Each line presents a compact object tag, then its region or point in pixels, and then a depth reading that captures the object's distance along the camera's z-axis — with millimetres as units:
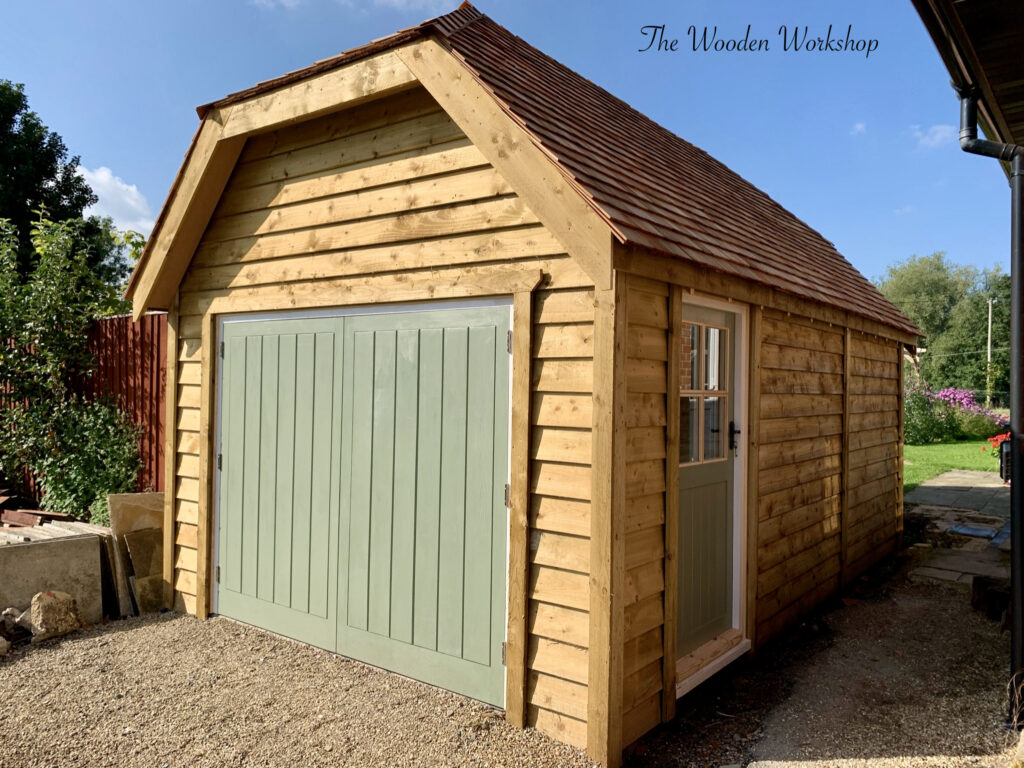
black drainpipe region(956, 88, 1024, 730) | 3447
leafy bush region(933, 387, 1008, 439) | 19891
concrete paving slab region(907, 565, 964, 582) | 6496
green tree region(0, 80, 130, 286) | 18453
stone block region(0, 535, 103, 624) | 4957
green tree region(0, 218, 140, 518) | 6887
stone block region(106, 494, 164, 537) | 5457
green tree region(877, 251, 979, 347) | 44031
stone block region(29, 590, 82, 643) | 4777
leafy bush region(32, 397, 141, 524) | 6797
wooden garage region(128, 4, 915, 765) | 3285
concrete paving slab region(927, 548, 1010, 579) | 6668
